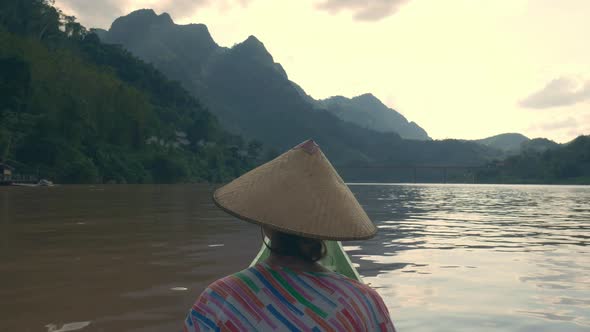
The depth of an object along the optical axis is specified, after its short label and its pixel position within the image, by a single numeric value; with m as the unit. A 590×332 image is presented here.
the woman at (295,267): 2.05
